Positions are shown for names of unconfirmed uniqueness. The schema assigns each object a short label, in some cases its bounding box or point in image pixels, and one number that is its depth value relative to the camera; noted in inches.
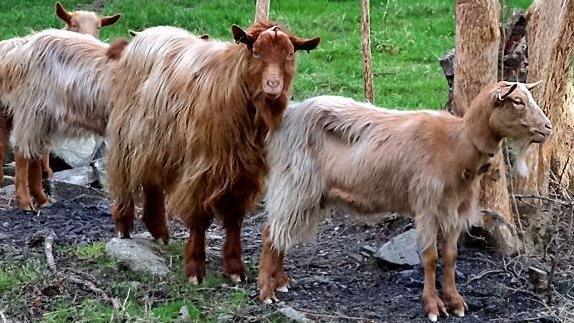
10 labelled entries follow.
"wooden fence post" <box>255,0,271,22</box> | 381.7
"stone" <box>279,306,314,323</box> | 269.6
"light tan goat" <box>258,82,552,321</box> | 259.9
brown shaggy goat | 275.3
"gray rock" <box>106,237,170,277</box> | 304.3
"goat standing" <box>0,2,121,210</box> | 382.3
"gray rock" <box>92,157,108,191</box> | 410.3
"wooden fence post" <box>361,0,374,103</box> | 400.2
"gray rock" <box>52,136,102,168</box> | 440.8
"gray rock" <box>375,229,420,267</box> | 305.3
